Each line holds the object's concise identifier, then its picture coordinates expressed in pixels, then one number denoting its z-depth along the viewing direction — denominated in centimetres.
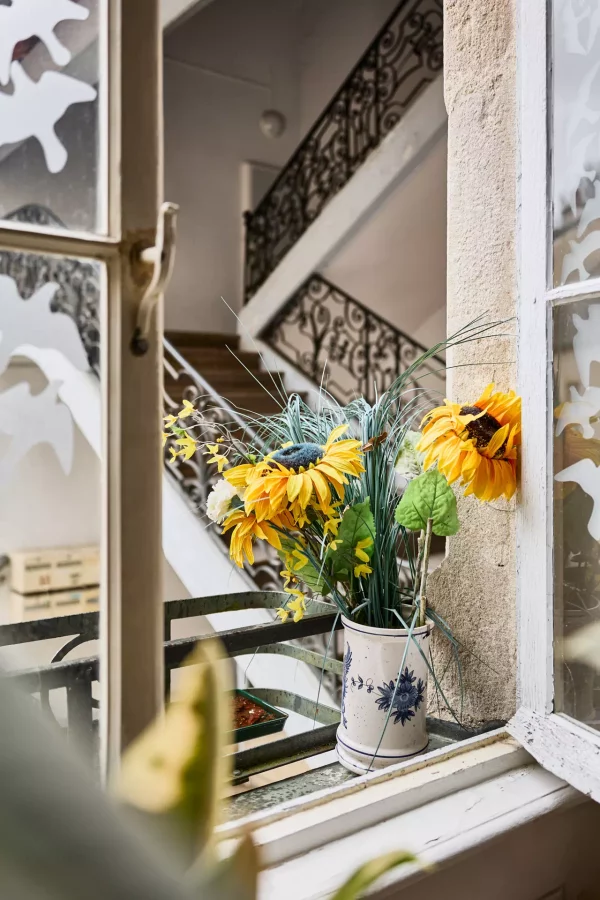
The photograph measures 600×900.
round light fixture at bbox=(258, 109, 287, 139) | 628
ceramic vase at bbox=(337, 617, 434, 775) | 103
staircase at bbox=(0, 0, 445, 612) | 519
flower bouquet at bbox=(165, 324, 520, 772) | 99
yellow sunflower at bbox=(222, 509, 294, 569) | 99
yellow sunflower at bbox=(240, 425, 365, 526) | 92
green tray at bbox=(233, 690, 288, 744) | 107
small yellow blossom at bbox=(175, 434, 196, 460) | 103
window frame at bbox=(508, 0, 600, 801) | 101
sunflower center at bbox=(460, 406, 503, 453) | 103
